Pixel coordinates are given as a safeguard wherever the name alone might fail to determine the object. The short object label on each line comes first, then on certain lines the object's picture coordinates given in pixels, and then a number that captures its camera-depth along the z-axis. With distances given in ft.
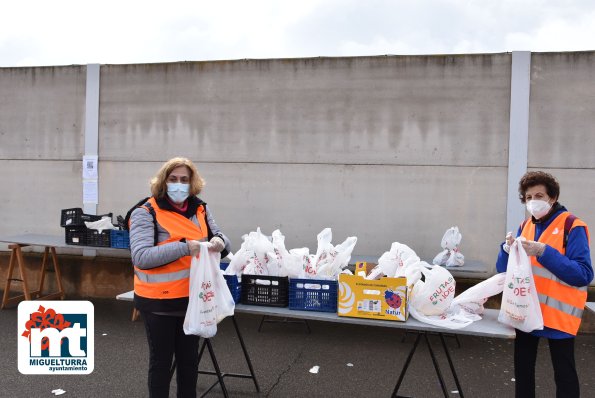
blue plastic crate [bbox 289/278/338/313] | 10.94
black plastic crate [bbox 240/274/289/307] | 11.25
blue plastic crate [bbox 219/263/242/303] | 11.18
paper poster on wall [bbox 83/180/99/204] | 21.75
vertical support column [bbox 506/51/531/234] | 18.16
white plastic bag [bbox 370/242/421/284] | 10.94
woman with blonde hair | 8.76
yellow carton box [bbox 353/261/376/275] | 11.41
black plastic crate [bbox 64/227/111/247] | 18.37
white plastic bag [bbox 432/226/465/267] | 16.81
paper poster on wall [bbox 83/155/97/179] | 21.74
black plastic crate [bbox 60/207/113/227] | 19.48
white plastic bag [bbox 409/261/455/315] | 10.19
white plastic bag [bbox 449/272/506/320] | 9.80
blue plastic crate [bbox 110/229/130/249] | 18.08
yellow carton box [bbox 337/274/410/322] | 10.13
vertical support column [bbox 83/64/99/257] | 21.75
